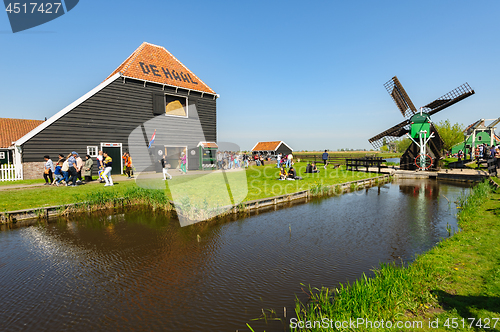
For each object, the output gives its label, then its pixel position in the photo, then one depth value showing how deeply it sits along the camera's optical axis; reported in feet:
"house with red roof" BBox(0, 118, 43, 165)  88.43
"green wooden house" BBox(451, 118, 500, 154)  96.35
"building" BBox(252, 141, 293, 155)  152.56
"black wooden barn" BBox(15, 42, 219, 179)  51.55
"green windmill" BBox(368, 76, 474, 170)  74.84
